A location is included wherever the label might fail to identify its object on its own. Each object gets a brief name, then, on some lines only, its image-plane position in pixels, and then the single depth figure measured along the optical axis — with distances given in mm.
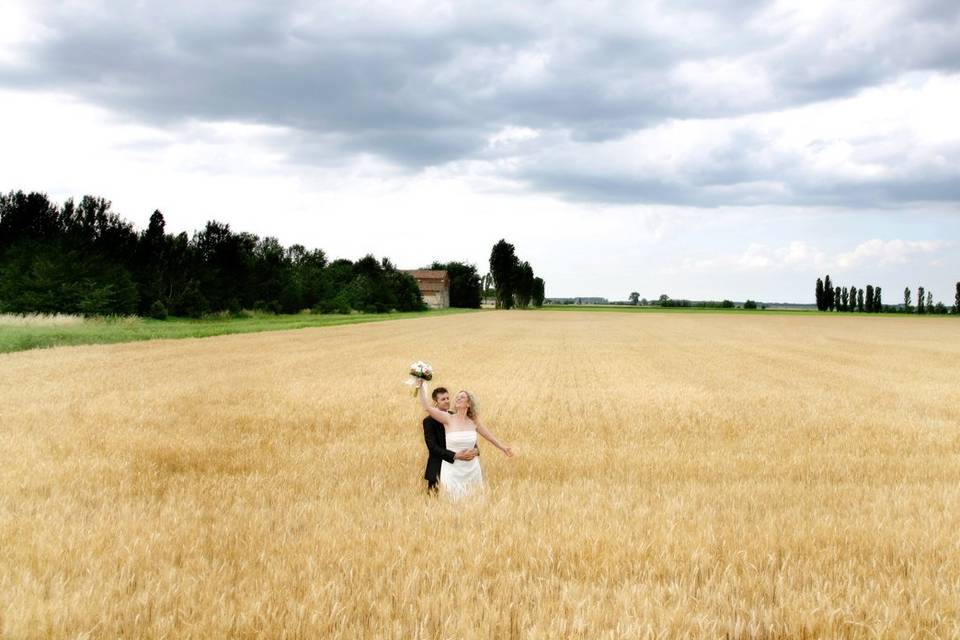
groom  7996
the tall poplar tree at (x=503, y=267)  158125
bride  8008
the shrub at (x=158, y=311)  56969
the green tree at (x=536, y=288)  195375
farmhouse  162750
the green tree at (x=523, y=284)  164375
